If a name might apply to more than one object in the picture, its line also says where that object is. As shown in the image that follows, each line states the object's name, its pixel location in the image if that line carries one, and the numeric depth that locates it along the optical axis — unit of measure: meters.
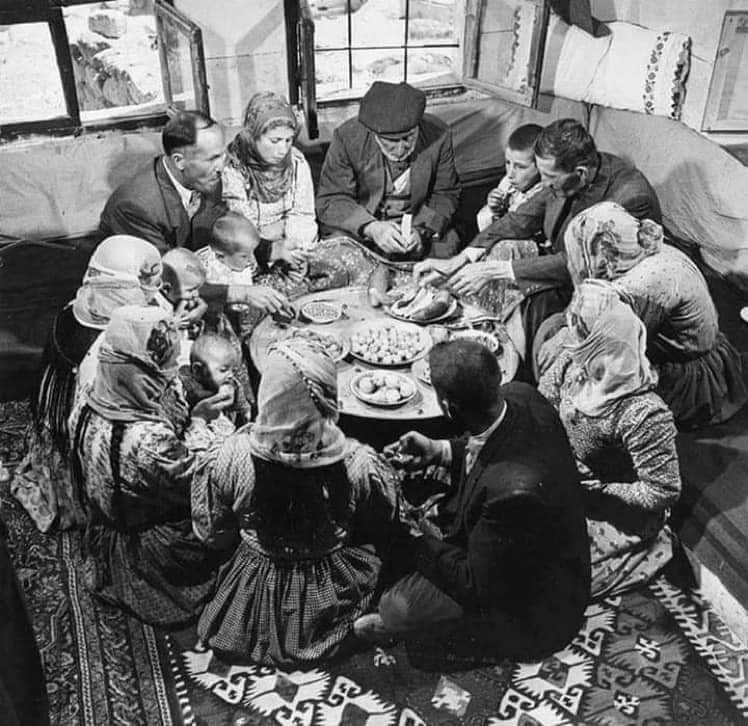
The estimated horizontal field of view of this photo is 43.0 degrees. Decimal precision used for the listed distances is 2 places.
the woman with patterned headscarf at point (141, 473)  3.38
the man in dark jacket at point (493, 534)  3.14
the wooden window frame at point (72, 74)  4.89
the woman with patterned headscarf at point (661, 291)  3.80
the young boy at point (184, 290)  3.91
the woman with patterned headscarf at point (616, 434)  3.45
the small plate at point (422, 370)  4.01
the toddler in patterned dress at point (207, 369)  3.78
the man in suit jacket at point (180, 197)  4.16
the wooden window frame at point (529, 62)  5.68
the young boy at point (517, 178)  4.74
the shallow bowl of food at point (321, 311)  4.38
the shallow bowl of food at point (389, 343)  4.09
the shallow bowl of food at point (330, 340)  4.10
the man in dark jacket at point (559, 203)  4.39
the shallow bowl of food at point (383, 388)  3.82
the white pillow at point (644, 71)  6.09
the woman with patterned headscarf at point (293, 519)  3.12
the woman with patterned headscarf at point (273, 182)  4.57
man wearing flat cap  5.07
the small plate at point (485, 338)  4.20
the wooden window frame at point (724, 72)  5.78
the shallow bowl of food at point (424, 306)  4.42
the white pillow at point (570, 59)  6.34
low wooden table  3.82
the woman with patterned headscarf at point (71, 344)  3.61
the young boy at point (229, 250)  4.32
